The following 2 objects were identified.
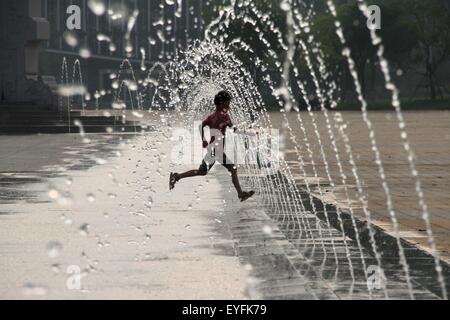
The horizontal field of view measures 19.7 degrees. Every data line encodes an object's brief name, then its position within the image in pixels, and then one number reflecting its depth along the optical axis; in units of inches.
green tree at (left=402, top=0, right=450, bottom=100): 4250.5
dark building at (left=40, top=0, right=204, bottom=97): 4827.8
